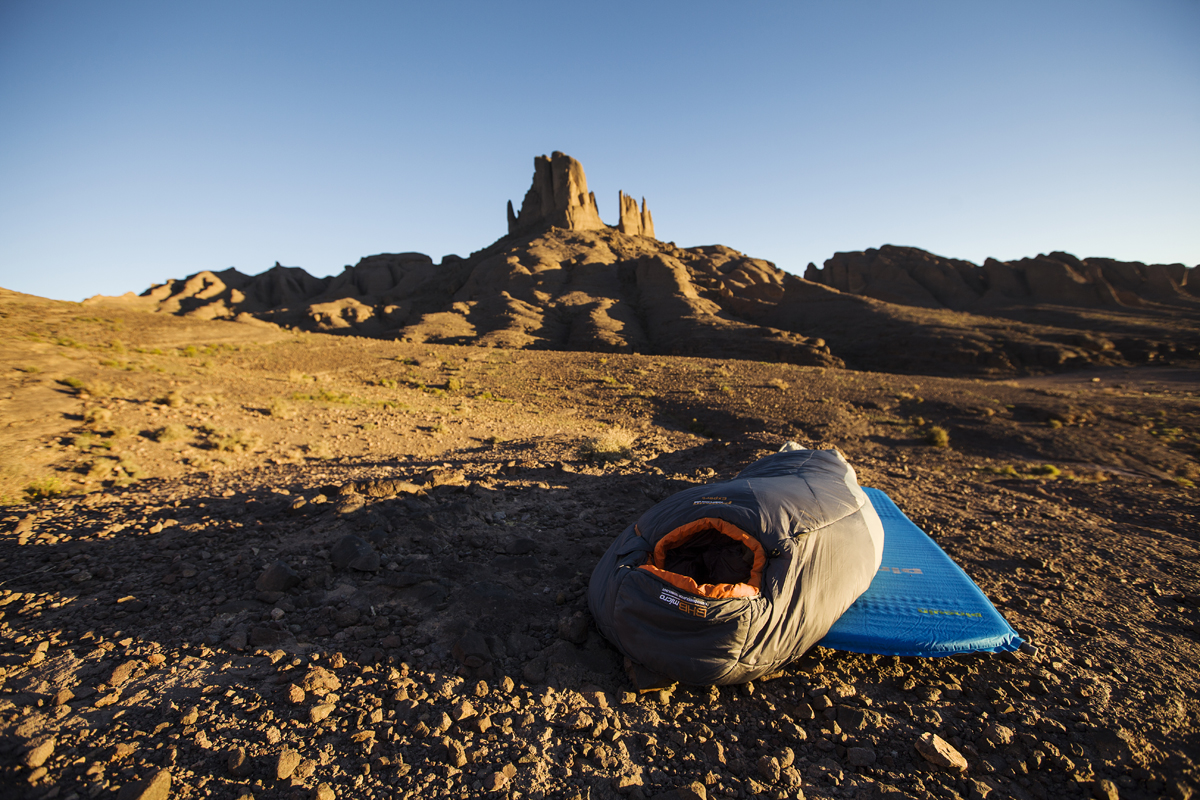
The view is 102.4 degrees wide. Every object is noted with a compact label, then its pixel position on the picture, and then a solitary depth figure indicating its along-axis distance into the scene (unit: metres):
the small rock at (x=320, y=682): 3.40
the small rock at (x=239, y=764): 2.79
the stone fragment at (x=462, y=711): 3.31
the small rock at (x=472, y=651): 3.80
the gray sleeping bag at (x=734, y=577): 3.49
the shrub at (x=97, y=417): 9.15
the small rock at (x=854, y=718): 3.48
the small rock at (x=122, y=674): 3.33
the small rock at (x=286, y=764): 2.79
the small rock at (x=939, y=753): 3.15
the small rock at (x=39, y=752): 2.65
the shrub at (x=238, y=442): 9.16
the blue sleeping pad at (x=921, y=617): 4.12
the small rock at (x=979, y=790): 3.01
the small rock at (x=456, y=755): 2.99
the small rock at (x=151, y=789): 2.53
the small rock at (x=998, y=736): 3.38
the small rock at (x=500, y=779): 2.88
